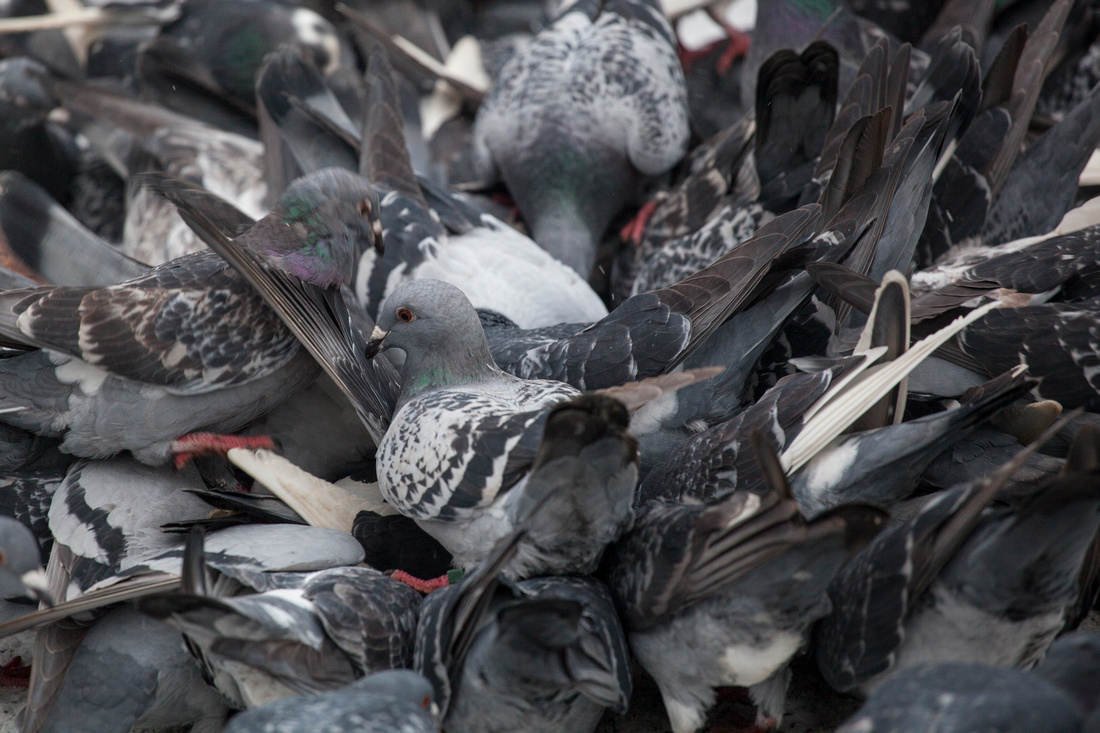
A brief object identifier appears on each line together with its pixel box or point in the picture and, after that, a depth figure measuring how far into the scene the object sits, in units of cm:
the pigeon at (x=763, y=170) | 615
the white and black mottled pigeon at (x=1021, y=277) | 482
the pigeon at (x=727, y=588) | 332
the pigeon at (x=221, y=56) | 837
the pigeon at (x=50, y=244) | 596
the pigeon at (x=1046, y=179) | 599
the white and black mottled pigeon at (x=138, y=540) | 392
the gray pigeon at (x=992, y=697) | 283
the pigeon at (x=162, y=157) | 706
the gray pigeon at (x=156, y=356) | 450
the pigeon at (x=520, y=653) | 340
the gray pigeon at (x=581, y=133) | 749
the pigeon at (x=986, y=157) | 596
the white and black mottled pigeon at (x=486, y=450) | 355
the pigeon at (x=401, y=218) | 632
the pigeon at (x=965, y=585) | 328
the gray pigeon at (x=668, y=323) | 470
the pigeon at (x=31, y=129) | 767
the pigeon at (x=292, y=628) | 338
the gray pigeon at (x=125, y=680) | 395
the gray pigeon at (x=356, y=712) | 314
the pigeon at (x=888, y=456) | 374
